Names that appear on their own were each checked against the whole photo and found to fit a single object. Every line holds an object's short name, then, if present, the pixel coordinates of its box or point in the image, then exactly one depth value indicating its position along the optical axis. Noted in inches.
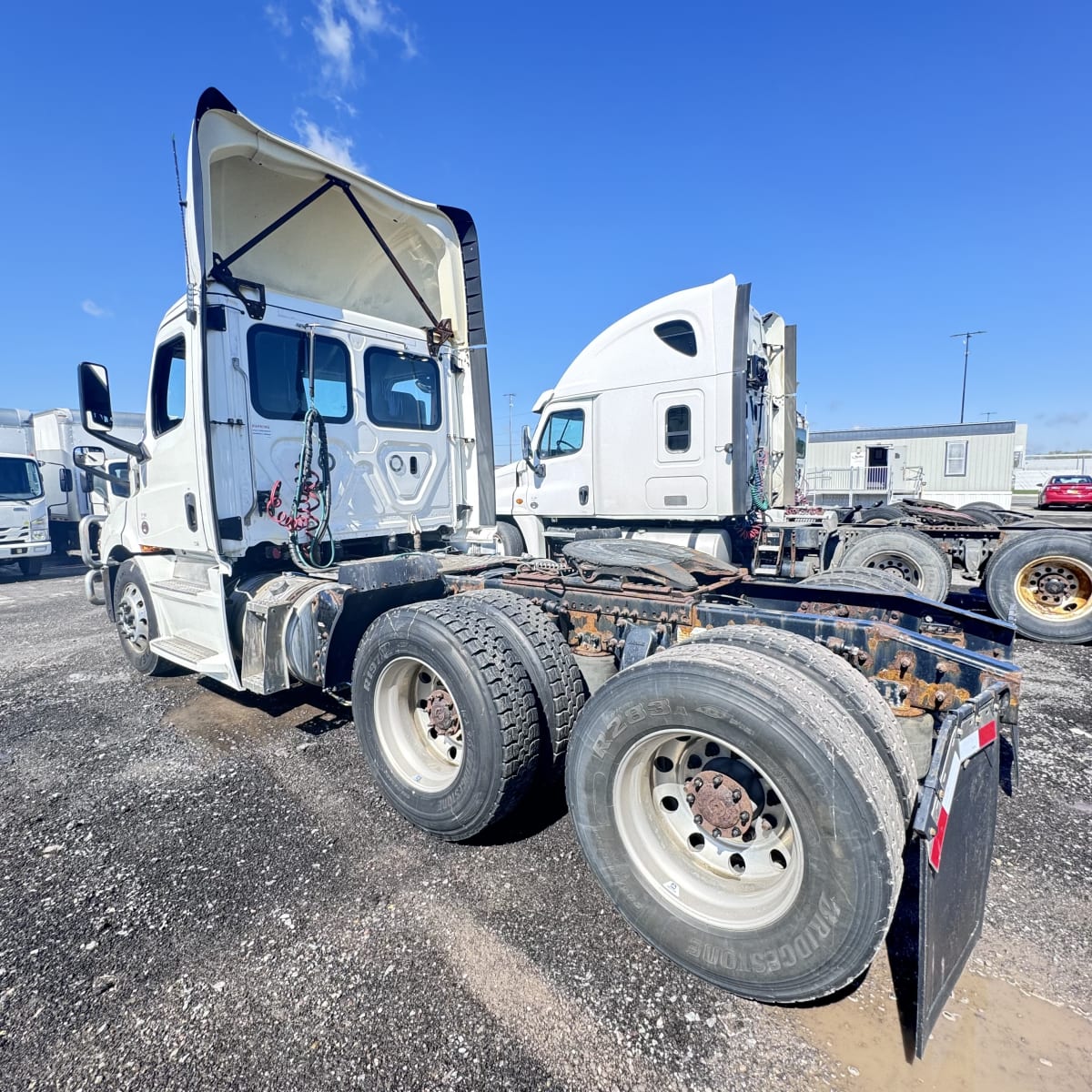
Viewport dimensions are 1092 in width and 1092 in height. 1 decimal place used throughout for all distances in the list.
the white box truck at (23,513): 541.3
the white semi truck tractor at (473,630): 81.0
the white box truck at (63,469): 620.7
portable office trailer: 1114.7
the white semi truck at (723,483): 272.1
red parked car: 1059.9
